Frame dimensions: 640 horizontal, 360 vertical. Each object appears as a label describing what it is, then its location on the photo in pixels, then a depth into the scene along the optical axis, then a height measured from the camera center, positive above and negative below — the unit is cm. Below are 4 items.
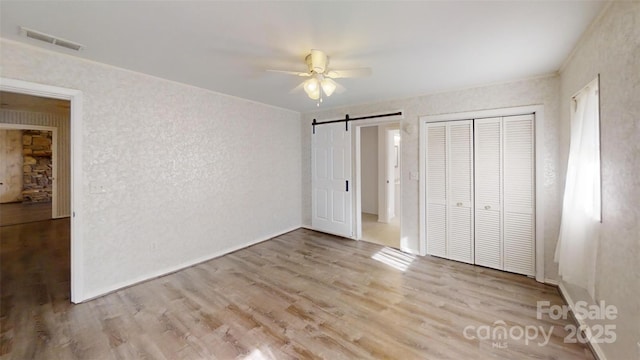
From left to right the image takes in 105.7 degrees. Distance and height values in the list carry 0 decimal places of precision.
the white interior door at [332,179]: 459 +3
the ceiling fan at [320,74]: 214 +98
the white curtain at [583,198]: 186 -15
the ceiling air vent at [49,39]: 191 +119
